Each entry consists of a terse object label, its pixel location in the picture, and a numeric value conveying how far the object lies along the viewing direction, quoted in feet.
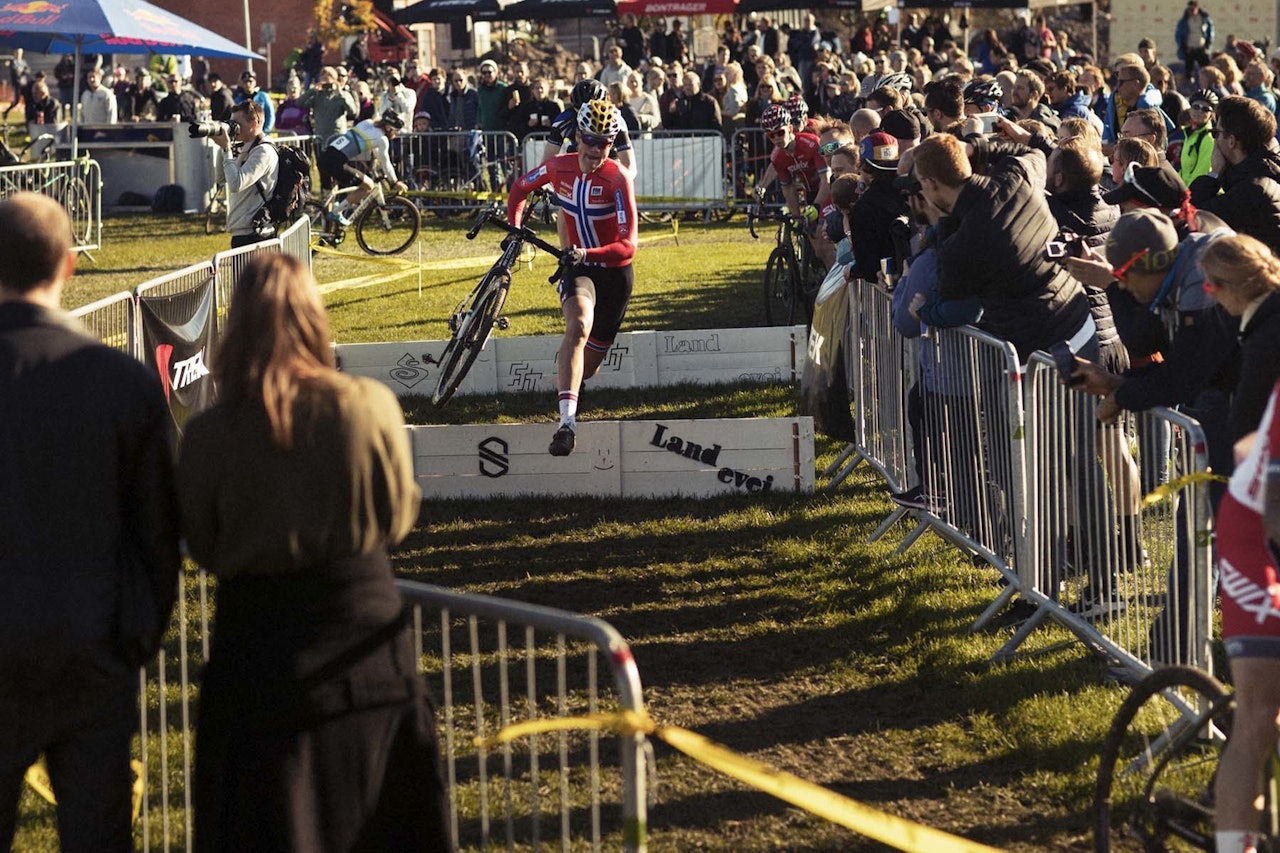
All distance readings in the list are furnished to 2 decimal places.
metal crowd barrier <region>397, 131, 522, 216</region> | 82.07
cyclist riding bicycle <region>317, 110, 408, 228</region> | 66.80
